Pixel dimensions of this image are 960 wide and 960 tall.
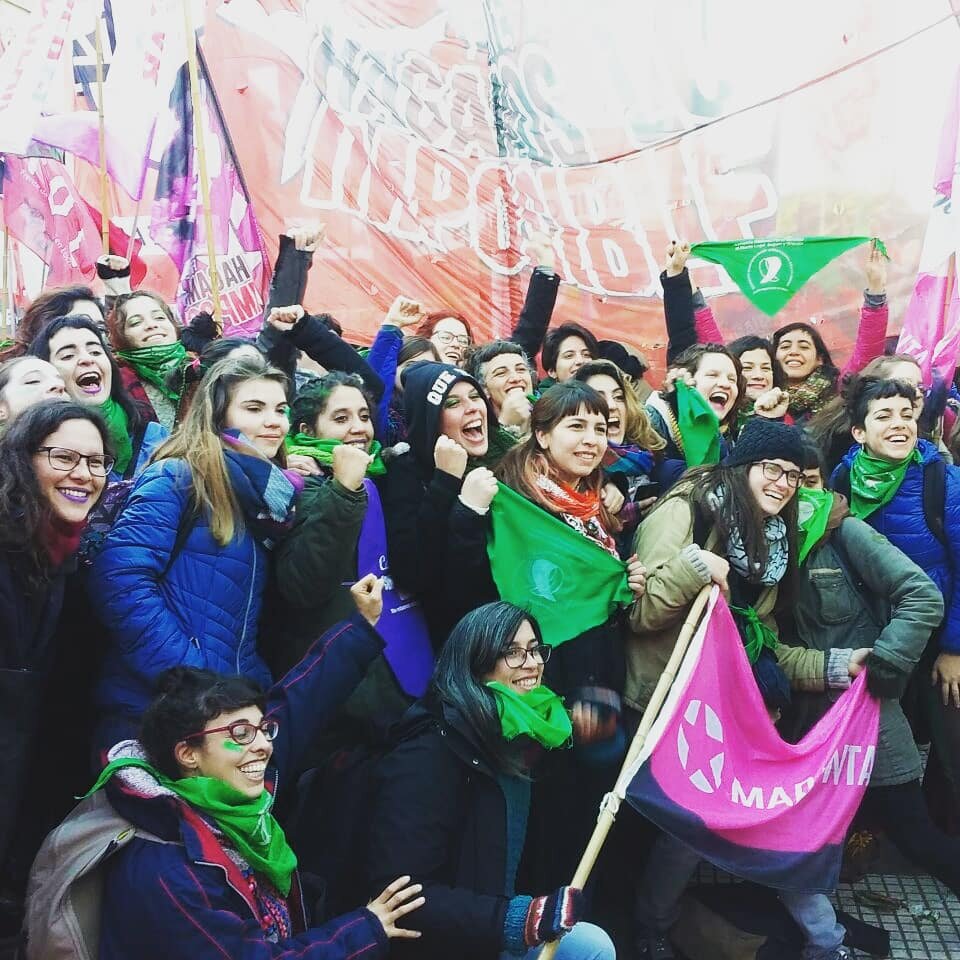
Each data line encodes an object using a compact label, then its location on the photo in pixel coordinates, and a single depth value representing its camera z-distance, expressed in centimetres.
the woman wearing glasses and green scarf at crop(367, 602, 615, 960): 265
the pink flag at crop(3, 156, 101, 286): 718
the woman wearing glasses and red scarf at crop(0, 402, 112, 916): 245
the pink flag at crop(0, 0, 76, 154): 562
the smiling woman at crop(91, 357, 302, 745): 275
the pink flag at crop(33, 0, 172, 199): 637
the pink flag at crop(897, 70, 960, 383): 507
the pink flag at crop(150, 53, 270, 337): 642
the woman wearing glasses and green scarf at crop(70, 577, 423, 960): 226
